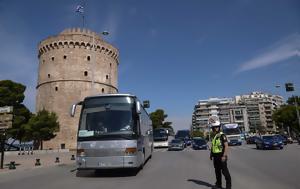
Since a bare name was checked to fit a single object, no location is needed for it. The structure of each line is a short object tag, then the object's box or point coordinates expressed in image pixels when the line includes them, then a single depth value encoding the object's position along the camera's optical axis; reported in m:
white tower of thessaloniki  35.61
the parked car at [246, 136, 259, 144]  29.28
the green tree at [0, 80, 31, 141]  29.31
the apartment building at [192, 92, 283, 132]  99.61
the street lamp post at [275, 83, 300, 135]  21.85
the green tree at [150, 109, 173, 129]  56.37
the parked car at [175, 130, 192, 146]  33.13
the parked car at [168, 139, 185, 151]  21.99
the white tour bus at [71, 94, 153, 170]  7.39
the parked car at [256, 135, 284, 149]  17.36
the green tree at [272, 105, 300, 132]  47.54
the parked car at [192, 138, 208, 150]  21.69
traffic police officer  5.40
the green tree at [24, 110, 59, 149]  29.67
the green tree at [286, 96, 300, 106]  55.28
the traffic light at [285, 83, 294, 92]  21.84
